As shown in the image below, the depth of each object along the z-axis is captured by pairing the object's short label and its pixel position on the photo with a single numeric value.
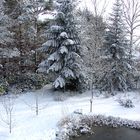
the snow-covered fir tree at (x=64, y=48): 10.53
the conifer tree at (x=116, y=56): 11.37
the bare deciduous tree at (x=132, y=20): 14.29
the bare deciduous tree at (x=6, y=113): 8.06
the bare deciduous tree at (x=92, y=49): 10.90
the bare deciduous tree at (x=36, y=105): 8.95
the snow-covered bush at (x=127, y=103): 9.62
